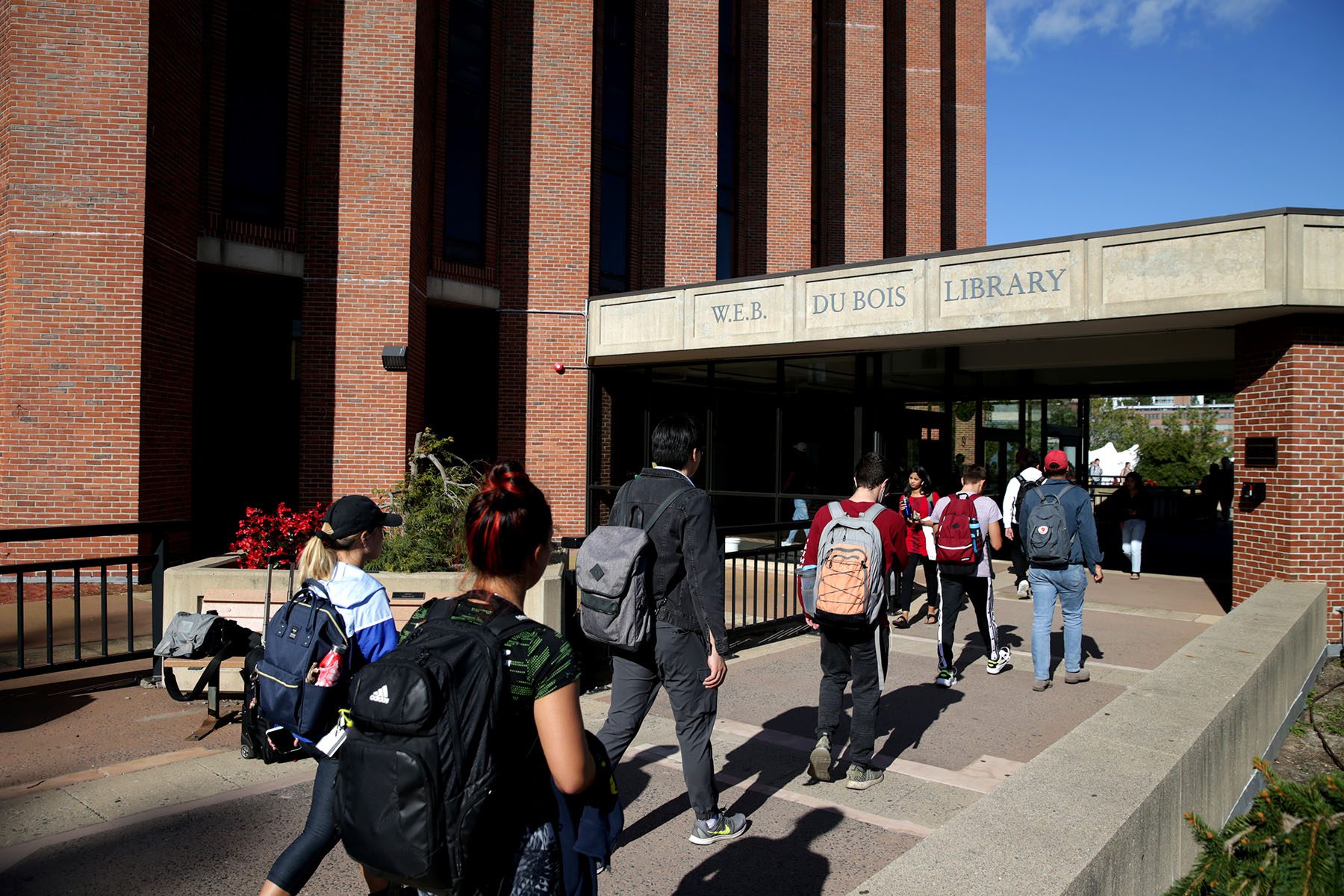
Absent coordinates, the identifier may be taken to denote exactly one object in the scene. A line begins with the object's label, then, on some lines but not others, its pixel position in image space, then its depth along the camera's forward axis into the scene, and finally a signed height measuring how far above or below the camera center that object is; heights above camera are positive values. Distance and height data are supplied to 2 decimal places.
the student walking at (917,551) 9.76 -1.12
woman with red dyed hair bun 1.95 -0.65
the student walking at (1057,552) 6.73 -0.78
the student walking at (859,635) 4.77 -1.03
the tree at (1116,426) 60.91 +1.84
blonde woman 2.90 -0.59
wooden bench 6.53 -1.25
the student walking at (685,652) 3.91 -0.92
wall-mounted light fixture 13.52 +1.30
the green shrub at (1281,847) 2.13 -1.01
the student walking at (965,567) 7.05 -0.95
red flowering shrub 7.55 -0.84
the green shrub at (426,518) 7.75 -0.72
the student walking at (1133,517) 12.99 -0.98
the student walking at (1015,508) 10.13 -0.77
